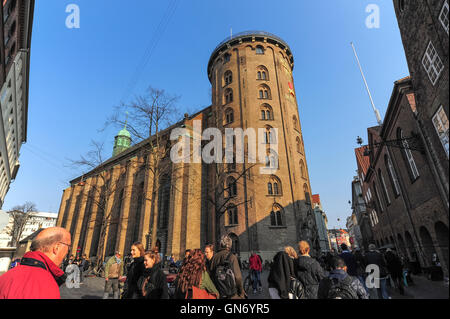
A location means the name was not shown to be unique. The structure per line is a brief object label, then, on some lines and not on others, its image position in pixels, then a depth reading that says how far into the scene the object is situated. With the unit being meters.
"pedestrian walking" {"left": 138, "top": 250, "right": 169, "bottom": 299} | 3.49
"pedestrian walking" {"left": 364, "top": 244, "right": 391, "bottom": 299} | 5.88
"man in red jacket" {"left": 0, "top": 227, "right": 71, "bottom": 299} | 1.79
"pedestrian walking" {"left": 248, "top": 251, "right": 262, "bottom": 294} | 9.56
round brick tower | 22.75
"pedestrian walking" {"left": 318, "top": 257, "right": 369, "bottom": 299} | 3.18
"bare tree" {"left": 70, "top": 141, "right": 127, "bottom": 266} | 35.87
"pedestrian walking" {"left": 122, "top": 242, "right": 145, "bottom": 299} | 3.75
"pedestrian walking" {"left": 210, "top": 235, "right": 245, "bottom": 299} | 3.91
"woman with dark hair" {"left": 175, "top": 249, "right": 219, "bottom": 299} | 3.67
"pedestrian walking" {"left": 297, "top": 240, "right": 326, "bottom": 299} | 4.57
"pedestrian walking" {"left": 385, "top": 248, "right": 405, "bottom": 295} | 5.36
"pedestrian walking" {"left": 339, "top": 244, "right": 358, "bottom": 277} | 7.57
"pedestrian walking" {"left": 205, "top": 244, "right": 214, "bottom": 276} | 4.73
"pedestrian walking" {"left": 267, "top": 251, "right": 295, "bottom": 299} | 4.73
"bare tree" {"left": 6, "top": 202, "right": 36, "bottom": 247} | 51.59
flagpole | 20.42
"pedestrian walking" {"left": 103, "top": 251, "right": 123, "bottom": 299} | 7.39
